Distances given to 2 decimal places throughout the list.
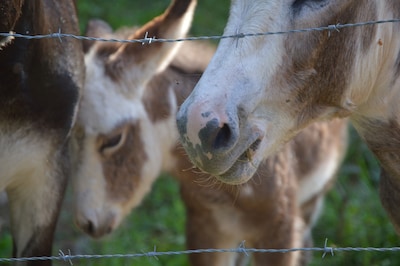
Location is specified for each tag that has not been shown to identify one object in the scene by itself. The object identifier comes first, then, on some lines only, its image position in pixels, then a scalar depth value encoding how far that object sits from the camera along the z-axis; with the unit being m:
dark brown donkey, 5.79
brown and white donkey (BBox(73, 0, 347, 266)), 8.30
